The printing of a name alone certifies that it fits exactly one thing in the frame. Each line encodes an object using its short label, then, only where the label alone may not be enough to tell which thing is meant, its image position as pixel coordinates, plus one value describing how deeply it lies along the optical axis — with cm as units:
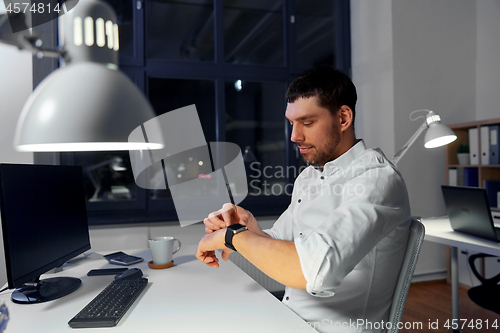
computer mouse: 121
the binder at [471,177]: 298
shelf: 287
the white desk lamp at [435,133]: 219
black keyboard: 86
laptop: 175
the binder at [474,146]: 292
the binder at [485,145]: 282
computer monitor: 96
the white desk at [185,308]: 86
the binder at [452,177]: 311
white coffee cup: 138
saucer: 137
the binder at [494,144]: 275
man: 88
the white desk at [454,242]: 170
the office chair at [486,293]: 163
